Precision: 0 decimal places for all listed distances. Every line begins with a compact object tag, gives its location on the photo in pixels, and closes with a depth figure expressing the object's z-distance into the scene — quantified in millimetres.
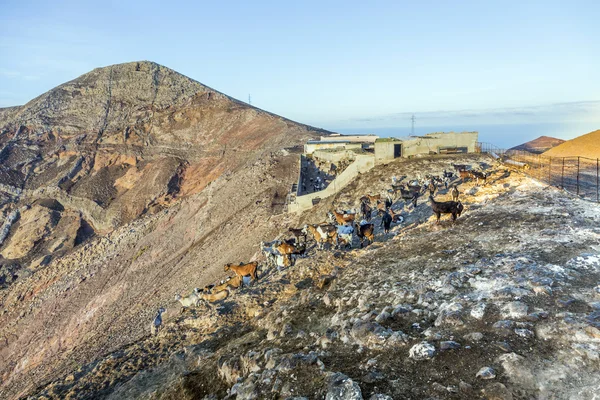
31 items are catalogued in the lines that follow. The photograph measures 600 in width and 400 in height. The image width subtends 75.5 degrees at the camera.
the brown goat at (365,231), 14016
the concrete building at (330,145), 36219
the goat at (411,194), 18234
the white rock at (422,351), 6027
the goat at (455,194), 16125
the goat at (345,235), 14469
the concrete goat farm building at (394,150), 26500
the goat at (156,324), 12574
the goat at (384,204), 18406
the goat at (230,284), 13469
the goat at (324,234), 15211
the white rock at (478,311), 6891
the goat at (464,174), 19984
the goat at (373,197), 20725
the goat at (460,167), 22253
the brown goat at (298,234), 16942
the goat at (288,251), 14211
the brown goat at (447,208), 13797
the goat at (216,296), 12938
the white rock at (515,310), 6688
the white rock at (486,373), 5343
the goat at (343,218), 16719
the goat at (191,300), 13955
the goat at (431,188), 18750
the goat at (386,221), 15406
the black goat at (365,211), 18016
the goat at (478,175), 19125
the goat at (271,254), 15205
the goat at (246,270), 14117
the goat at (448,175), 21631
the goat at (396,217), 16562
